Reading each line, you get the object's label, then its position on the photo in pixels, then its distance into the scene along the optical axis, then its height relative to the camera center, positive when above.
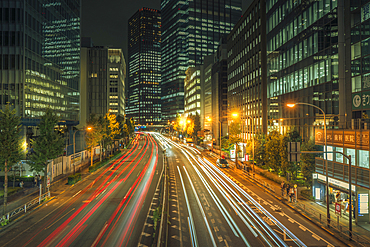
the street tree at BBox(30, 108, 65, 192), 28.39 -1.98
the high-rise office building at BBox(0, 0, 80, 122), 49.84 +16.25
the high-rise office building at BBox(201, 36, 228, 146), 106.75 +15.93
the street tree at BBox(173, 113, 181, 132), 161.15 +1.29
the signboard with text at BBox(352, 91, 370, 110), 26.23 +2.82
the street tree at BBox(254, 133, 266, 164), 44.09 -3.73
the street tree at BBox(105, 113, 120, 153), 58.46 -0.39
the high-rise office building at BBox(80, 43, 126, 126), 123.19 +23.71
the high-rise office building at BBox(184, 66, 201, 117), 142.62 +22.46
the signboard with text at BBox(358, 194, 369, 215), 19.94 -6.34
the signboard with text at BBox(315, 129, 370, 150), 20.09 -1.11
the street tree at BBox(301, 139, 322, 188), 28.71 -4.30
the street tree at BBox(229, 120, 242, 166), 57.91 -1.04
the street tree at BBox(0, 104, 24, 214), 22.66 -1.24
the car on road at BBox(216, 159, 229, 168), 48.25 -7.33
